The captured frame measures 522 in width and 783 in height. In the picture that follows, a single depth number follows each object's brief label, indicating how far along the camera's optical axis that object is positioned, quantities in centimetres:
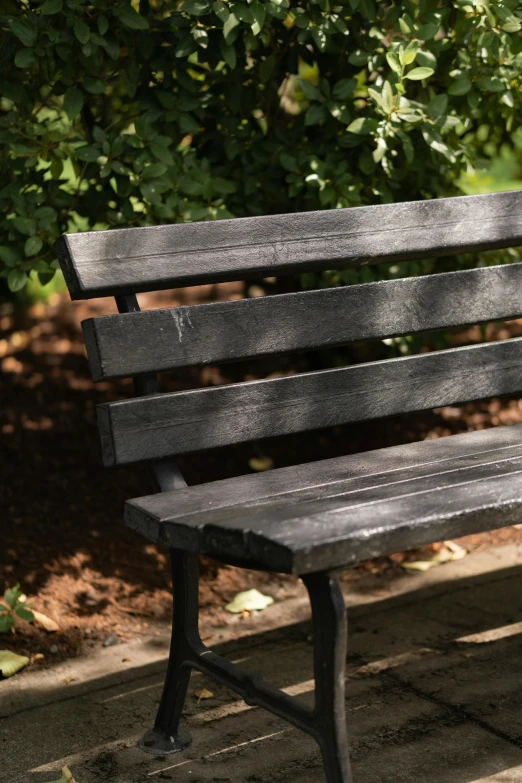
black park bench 332
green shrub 507
